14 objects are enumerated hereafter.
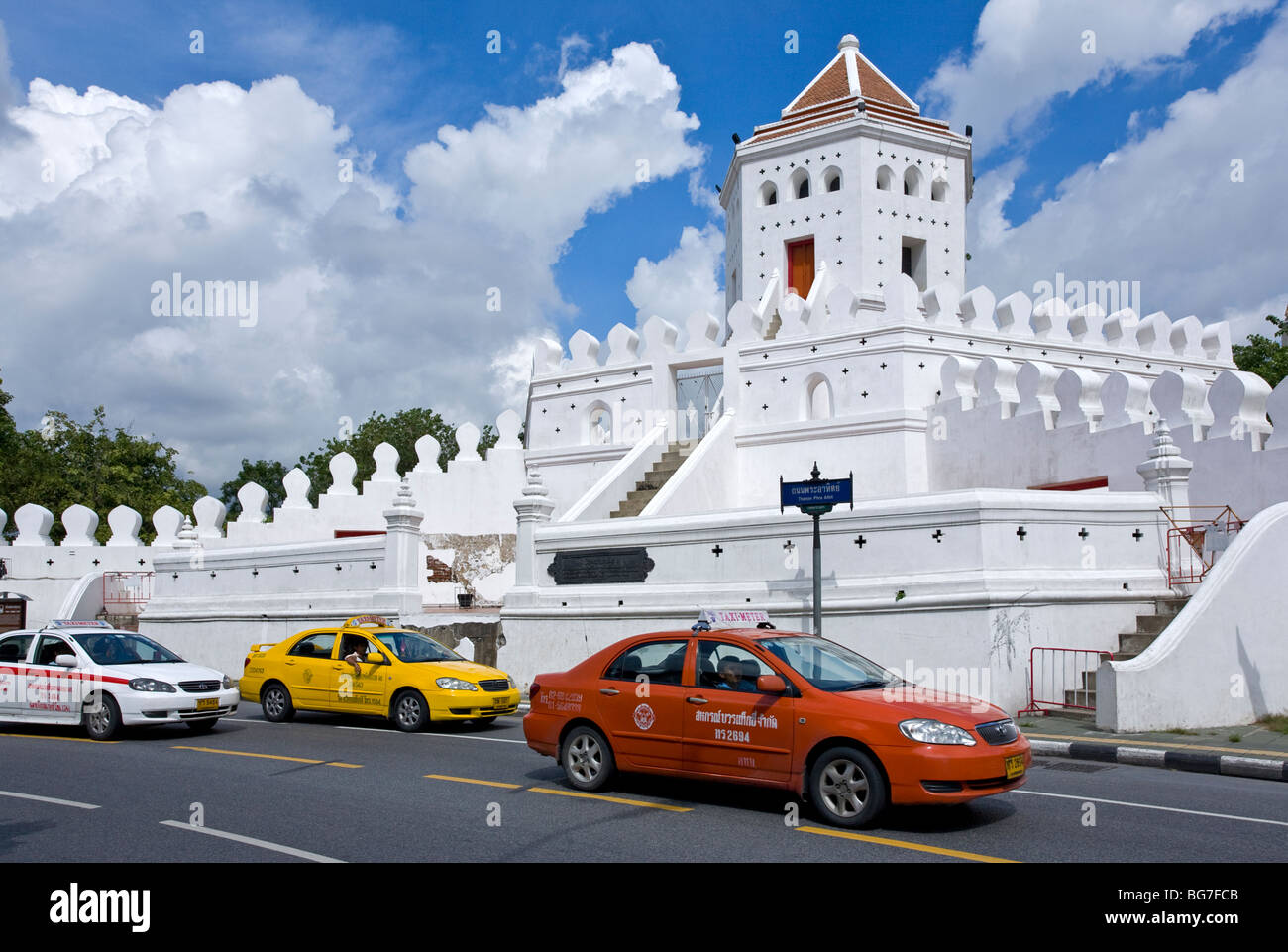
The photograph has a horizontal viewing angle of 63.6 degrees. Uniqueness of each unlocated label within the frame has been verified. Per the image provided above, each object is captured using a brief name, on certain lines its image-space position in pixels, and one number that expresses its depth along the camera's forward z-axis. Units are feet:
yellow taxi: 43.50
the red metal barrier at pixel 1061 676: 43.70
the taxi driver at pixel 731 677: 26.91
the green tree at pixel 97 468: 138.21
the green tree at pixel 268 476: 231.91
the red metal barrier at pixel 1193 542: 46.96
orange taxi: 23.79
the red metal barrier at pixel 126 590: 79.30
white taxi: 41.06
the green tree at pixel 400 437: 188.03
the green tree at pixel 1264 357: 116.67
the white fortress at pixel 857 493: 44.19
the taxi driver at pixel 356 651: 45.57
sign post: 43.24
